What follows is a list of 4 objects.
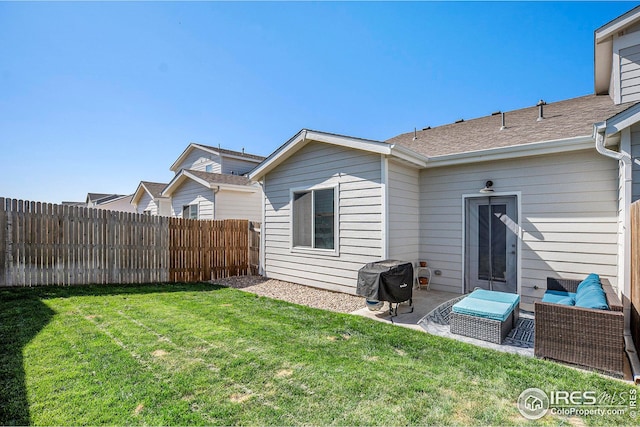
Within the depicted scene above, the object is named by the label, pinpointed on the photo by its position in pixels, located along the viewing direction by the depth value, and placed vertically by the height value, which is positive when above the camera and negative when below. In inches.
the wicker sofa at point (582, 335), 114.0 -50.9
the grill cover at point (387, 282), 187.2 -45.0
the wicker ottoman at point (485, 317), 147.6 -54.9
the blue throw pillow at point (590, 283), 156.0 -38.0
